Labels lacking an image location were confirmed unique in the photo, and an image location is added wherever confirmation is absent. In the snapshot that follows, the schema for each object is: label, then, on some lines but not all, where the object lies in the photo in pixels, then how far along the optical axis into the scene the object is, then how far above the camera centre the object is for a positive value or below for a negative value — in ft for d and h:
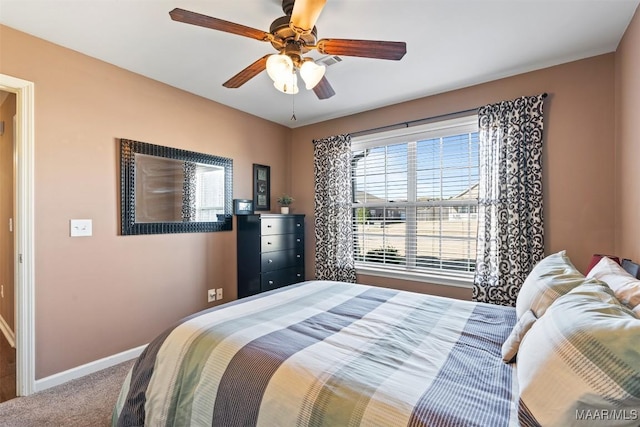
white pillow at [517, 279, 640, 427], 2.26 -1.34
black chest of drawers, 10.79 -1.52
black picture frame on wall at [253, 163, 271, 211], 12.39 +1.07
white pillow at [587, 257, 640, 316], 3.60 -0.99
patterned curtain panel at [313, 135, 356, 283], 11.96 +0.05
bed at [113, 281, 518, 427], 3.05 -1.93
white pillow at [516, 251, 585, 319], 4.30 -1.12
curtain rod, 9.64 +3.21
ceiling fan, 4.85 +3.05
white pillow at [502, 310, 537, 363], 3.84 -1.70
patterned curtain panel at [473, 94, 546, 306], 8.23 +0.38
